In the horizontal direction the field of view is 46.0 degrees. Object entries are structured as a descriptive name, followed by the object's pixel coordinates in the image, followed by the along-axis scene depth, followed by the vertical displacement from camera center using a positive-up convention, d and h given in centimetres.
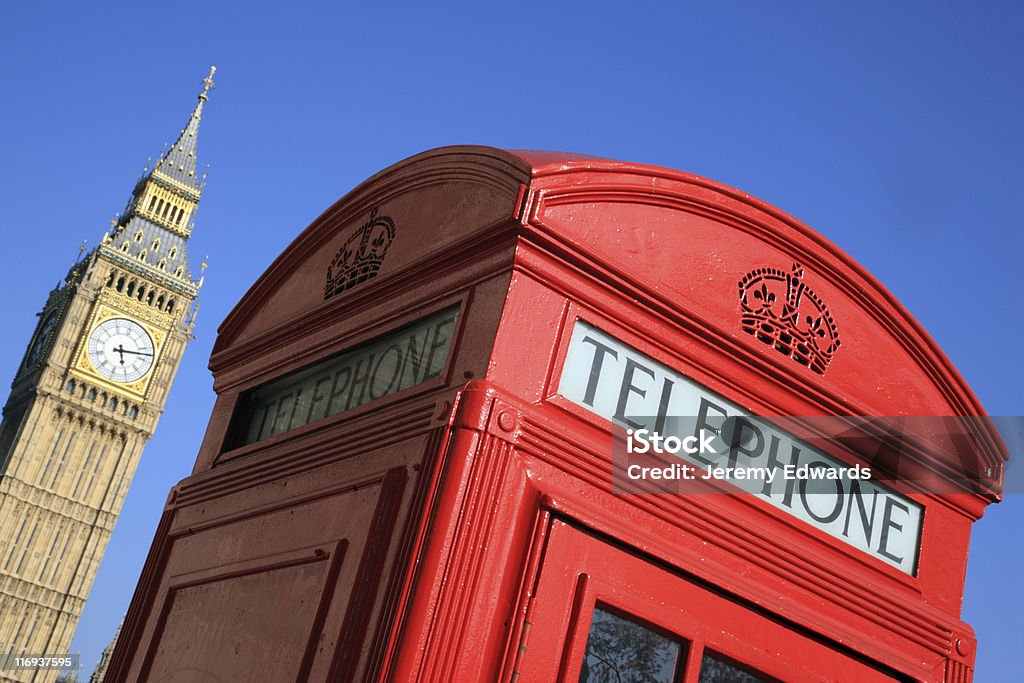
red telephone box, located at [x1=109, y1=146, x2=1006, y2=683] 202 +70
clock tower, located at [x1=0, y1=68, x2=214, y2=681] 4094 +1025
